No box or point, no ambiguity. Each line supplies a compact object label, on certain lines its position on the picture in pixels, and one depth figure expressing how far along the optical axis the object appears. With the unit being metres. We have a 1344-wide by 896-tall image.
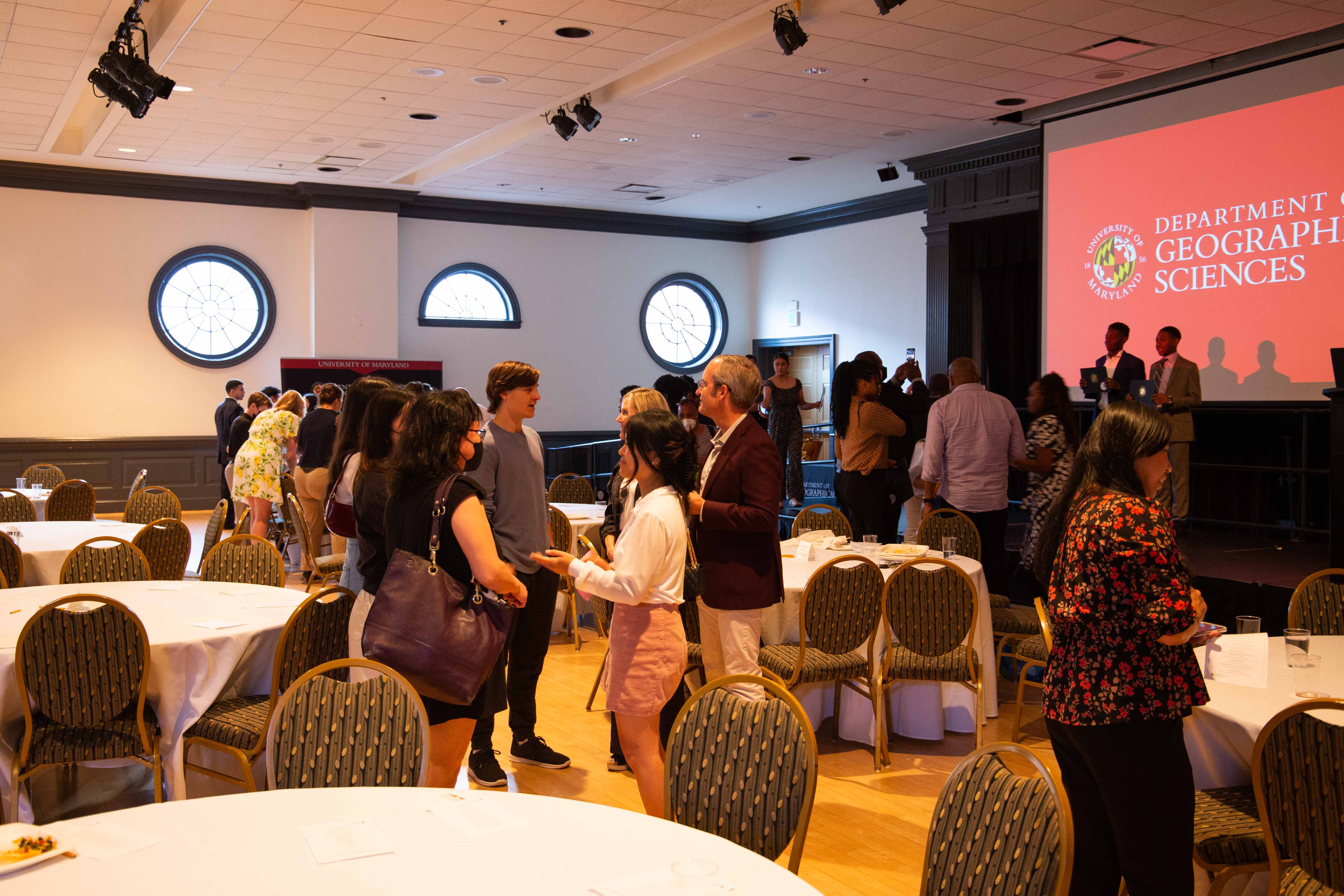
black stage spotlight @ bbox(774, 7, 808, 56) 6.36
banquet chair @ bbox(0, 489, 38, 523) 6.88
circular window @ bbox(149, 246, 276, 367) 12.00
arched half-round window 13.48
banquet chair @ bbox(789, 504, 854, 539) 6.02
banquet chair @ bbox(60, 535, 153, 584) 4.74
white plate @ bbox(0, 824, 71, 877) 1.79
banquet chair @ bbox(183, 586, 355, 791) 3.43
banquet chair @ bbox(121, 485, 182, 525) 7.02
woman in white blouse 2.92
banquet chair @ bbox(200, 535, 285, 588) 4.79
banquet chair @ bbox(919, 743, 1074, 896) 1.79
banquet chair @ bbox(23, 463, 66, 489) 8.56
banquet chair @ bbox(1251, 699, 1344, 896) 2.27
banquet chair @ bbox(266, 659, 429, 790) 2.49
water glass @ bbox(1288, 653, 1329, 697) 2.82
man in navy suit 8.20
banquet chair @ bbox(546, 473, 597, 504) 7.96
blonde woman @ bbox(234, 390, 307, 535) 8.31
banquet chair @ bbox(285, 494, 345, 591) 6.52
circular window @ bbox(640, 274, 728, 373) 15.27
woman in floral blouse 2.21
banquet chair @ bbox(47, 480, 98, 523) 7.25
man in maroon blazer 3.37
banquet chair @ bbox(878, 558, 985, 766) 4.37
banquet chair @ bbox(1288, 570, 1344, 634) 3.93
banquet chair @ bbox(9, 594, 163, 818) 3.27
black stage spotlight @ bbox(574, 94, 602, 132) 8.43
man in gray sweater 3.81
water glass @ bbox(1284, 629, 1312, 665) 2.86
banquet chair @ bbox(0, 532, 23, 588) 4.95
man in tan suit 7.89
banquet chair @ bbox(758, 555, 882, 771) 4.28
